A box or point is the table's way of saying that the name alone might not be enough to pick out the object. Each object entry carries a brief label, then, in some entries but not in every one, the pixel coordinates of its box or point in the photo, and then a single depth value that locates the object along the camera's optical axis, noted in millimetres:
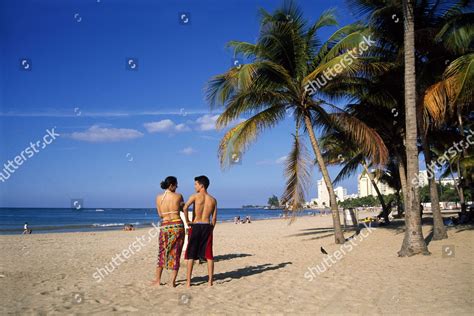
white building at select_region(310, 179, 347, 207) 178938
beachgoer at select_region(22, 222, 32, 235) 29058
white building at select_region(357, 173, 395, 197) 132812
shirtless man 6551
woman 6574
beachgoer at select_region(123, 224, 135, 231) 32834
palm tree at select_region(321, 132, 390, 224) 19578
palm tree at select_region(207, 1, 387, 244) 12203
